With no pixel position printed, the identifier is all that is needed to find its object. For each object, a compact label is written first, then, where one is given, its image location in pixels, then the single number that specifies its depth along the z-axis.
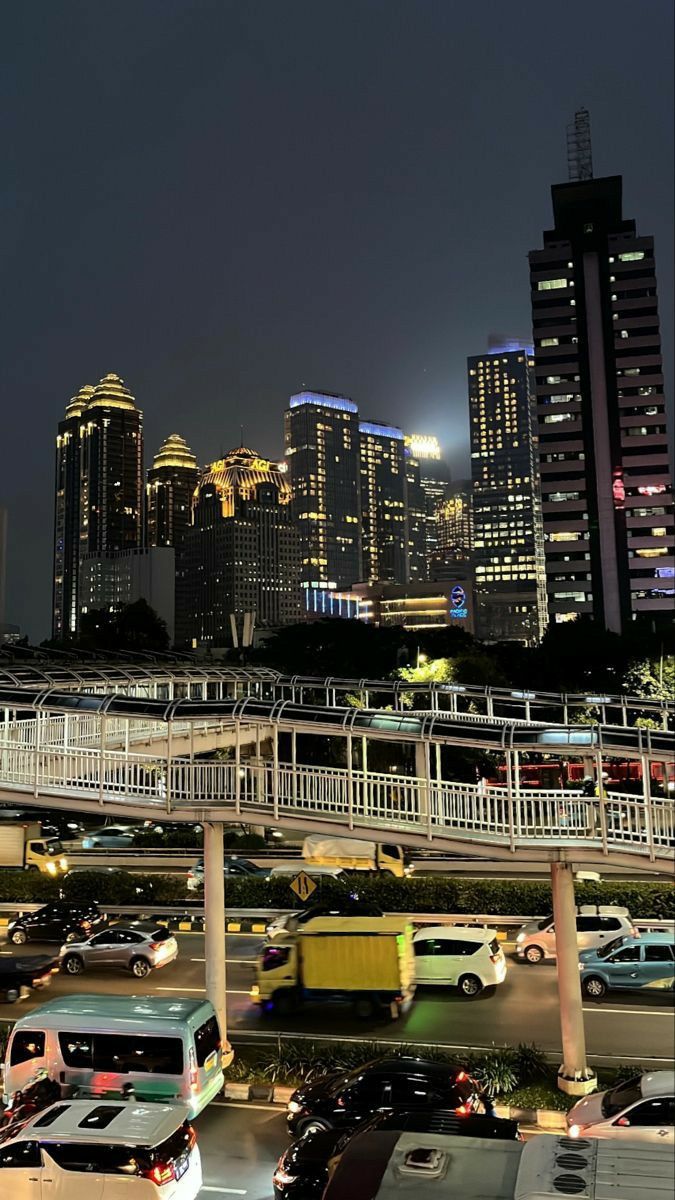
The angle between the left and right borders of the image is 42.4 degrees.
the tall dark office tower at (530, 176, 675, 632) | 104.12
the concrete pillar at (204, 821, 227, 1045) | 13.77
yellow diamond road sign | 16.03
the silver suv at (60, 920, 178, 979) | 19.25
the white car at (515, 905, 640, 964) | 19.11
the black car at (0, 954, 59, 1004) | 17.91
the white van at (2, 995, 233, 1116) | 11.33
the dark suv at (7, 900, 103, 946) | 21.91
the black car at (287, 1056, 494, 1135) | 10.56
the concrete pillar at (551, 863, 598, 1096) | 12.10
